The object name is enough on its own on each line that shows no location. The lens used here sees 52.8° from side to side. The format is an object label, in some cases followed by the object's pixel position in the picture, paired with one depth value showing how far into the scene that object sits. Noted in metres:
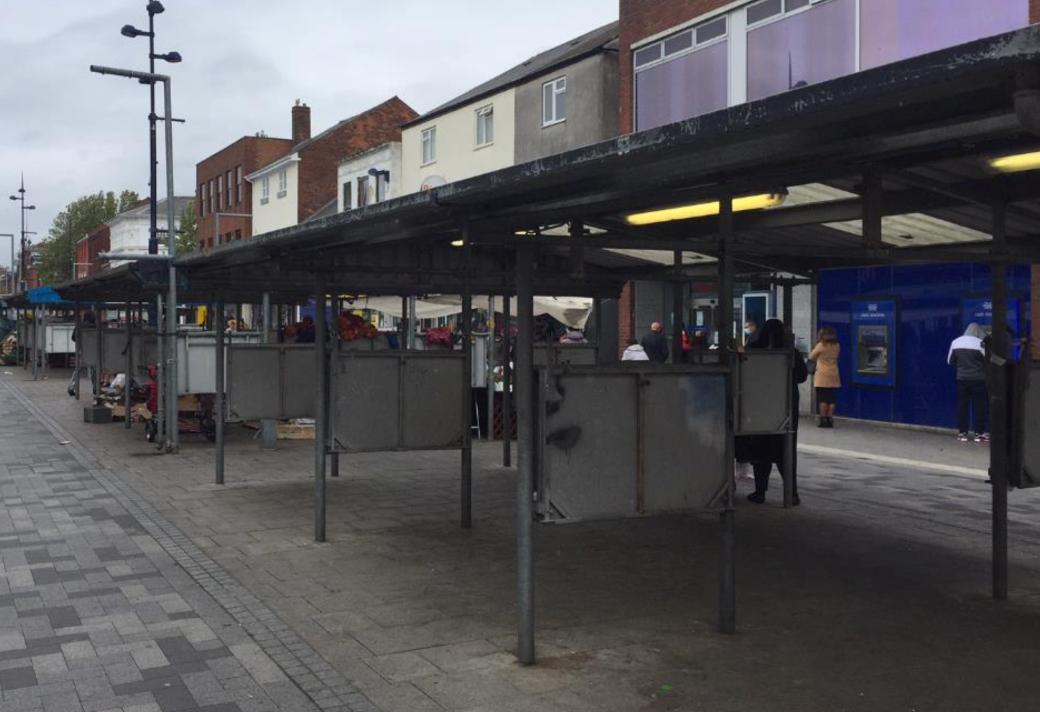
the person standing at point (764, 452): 10.08
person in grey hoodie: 14.85
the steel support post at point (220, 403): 11.27
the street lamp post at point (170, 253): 14.03
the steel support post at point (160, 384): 14.48
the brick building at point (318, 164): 51.09
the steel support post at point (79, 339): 21.39
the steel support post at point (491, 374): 15.43
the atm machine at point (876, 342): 17.30
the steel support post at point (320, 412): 8.34
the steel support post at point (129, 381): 16.92
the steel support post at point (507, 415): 12.45
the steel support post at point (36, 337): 32.38
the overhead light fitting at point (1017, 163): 5.20
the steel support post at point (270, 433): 14.69
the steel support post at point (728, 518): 5.75
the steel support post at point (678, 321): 8.78
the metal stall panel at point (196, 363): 14.39
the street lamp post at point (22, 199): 56.94
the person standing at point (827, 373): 17.09
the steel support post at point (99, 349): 18.84
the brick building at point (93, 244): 95.62
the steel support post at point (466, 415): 8.76
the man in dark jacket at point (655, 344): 17.05
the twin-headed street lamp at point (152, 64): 20.36
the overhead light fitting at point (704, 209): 6.30
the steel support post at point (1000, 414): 6.40
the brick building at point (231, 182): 58.44
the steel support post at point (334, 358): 8.49
